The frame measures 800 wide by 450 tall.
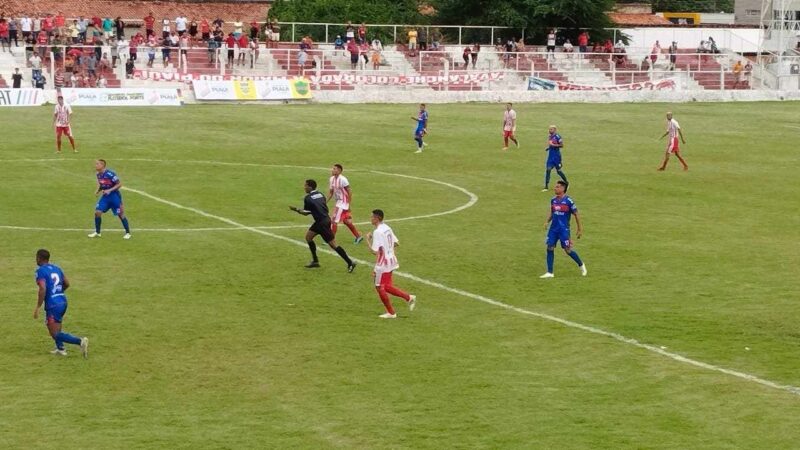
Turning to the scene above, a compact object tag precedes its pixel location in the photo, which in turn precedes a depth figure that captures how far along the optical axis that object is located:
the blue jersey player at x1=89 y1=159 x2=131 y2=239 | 33.66
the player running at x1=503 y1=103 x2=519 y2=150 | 56.34
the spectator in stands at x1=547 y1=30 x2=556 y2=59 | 88.38
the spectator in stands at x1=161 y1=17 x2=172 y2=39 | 79.32
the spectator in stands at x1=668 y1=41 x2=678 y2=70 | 86.25
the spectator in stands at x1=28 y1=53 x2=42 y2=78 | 68.12
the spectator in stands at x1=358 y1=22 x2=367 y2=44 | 82.99
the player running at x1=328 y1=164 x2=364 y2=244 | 32.50
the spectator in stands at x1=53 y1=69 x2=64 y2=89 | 68.94
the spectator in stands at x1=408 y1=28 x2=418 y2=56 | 83.00
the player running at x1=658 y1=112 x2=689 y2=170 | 50.12
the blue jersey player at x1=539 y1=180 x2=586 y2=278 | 29.14
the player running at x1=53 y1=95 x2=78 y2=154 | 51.44
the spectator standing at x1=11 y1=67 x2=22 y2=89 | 67.81
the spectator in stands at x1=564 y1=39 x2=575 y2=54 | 88.50
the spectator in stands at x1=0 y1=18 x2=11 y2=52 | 71.88
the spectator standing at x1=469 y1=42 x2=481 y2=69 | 82.25
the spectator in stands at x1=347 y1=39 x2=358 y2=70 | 78.44
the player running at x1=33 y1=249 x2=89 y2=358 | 21.52
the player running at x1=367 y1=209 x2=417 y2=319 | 24.83
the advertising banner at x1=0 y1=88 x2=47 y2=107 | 66.88
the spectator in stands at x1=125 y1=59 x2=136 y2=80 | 71.06
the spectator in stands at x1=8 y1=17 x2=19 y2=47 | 72.00
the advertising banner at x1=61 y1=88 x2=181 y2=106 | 68.19
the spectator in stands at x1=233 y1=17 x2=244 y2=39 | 79.23
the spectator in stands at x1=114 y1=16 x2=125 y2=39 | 76.69
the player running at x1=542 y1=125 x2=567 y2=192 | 43.97
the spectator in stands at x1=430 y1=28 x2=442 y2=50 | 93.43
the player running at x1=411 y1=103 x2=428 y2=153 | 55.42
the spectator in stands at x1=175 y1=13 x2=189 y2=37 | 80.21
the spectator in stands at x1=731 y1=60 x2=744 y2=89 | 89.06
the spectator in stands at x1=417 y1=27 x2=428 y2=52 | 94.47
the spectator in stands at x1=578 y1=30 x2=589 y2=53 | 89.03
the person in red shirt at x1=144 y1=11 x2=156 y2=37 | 76.69
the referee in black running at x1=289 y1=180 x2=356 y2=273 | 29.91
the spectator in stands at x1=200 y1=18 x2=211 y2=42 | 78.78
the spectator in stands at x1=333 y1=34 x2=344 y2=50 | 80.81
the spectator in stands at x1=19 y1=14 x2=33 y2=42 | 73.81
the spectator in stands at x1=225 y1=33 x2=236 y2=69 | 74.88
